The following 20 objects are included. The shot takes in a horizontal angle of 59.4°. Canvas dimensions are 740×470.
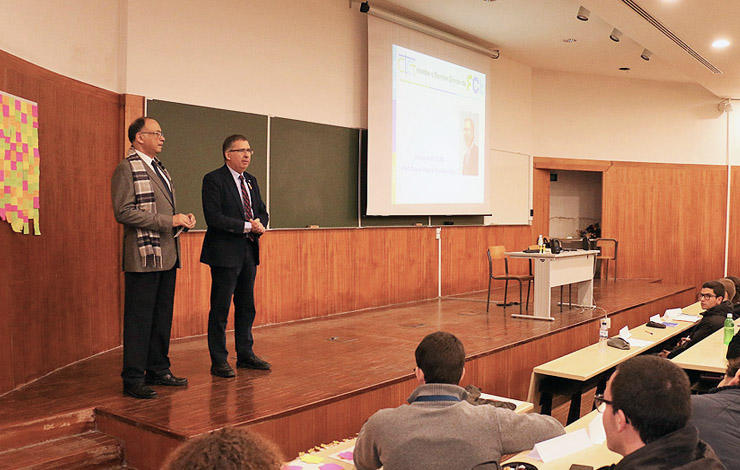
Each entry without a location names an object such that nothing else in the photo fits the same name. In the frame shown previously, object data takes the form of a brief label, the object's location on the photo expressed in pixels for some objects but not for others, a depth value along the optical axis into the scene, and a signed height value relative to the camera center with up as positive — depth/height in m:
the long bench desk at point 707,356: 3.71 -0.77
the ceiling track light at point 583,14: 7.33 +2.45
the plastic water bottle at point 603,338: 4.41 -0.75
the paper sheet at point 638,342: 4.54 -0.81
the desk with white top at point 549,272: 6.63 -0.46
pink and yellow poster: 3.75 +0.37
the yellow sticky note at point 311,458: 2.33 -0.84
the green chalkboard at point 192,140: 5.46 +0.75
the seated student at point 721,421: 2.12 -0.64
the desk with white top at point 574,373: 3.85 -0.84
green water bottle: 4.39 -0.68
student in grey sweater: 1.89 -0.61
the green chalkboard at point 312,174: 6.50 +0.56
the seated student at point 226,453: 0.89 -0.32
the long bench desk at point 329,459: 2.27 -0.84
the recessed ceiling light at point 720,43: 7.06 +2.07
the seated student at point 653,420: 1.52 -0.47
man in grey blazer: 3.56 -0.10
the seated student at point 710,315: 4.80 -0.64
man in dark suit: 3.99 -0.10
